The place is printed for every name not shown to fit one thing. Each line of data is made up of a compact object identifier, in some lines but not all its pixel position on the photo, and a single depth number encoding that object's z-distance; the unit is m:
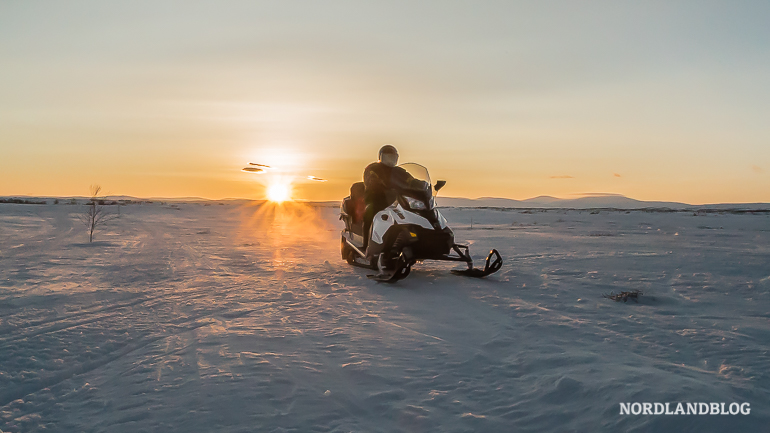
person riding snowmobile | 8.22
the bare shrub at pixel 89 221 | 16.66
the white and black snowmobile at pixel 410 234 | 7.43
